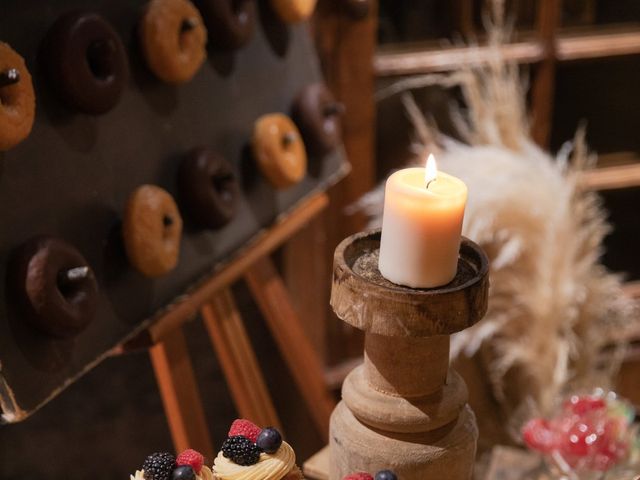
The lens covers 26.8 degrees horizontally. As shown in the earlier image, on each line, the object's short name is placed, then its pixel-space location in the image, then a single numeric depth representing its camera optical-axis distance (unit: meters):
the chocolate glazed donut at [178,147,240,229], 1.30
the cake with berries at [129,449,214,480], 0.91
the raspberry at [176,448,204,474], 0.93
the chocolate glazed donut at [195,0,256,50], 1.34
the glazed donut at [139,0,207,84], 1.24
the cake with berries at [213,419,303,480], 0.95
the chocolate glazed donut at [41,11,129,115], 1.12
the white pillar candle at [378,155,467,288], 0.92
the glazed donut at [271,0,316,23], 1.47
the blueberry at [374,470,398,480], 0.92
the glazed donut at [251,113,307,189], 1.42
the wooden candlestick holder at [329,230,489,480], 0.92
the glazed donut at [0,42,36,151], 1.06
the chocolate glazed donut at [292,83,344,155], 1.51
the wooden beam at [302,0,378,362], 1.80
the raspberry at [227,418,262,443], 0.97
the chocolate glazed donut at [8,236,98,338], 1.09
